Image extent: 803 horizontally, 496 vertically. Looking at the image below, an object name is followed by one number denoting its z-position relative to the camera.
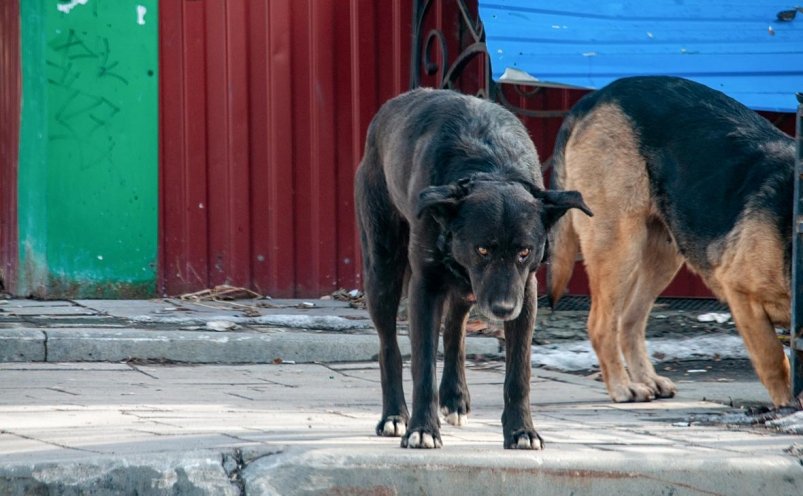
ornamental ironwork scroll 18.17
